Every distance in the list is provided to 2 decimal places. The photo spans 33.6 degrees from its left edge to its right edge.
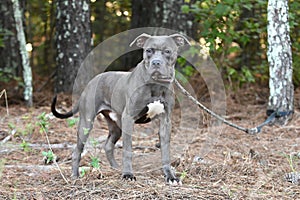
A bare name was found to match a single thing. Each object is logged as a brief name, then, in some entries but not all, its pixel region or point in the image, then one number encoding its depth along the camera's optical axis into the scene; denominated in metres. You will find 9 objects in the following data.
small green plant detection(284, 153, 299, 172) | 4.68
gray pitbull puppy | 4.06
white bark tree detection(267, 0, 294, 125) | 6.27
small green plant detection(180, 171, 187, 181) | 4.27
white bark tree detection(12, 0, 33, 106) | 7.41
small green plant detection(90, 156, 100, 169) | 4.16
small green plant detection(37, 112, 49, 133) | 4.64
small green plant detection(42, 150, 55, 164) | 4.19
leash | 5.58
